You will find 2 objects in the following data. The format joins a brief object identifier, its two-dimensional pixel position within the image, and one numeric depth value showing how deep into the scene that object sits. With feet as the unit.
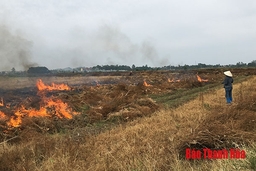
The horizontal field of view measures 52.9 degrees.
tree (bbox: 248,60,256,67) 392.92
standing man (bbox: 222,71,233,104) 41.93
